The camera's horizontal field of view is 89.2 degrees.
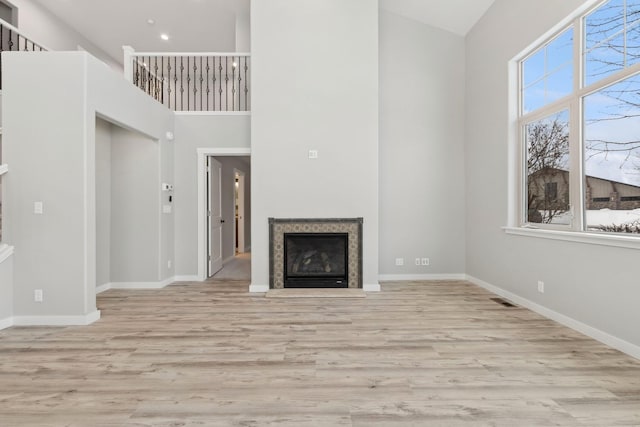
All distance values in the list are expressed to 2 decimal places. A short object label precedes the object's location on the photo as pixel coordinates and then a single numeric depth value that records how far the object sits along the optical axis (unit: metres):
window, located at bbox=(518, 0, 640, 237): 2.78
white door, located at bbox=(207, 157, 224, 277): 5.51
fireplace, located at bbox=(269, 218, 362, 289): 4.69
